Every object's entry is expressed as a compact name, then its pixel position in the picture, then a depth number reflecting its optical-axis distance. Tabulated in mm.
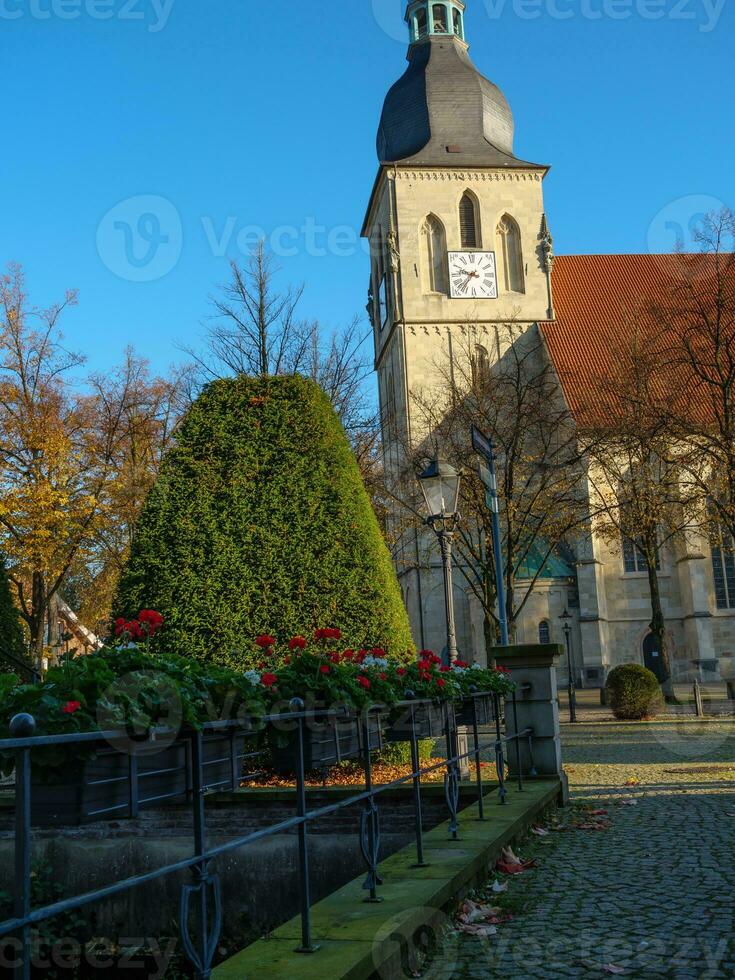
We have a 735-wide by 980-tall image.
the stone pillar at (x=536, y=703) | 9289
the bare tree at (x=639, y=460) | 25156
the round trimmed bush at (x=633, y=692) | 21234
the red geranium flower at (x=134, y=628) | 6339
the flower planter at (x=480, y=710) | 7695
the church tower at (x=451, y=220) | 41438
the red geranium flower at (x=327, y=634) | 6574
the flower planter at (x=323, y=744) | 4676
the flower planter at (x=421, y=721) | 6043
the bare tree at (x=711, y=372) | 22000
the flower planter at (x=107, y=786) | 3008
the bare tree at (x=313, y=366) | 25297
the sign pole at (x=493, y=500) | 13641
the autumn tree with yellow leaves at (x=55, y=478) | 21797
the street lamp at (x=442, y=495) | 12766
